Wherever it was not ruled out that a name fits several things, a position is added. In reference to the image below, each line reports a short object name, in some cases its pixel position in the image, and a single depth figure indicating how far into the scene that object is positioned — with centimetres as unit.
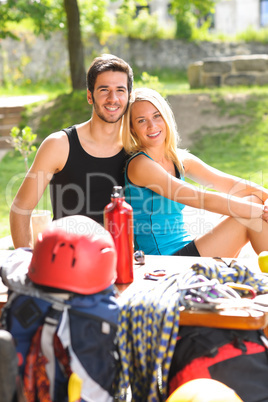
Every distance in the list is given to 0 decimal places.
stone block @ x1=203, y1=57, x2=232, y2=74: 1036
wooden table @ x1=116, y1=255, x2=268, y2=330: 169
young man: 282
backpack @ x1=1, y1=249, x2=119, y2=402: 160
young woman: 269
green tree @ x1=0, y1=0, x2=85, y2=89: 900
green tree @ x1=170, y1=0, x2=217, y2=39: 1027
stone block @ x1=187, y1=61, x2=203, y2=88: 1066
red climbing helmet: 159
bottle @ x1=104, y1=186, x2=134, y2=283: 194
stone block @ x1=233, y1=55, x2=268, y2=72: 1023
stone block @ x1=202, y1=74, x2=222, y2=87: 1052
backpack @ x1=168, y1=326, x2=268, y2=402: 176
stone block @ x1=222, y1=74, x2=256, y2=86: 1045
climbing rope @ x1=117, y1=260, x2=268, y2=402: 174
